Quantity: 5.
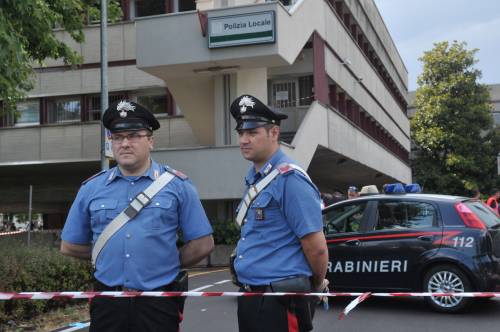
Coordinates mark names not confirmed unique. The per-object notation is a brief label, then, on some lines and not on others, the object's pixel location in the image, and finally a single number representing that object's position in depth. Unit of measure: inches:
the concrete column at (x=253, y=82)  704.4
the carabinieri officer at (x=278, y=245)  129.9
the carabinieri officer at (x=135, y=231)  131.0
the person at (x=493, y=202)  640.4
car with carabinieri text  303.0
